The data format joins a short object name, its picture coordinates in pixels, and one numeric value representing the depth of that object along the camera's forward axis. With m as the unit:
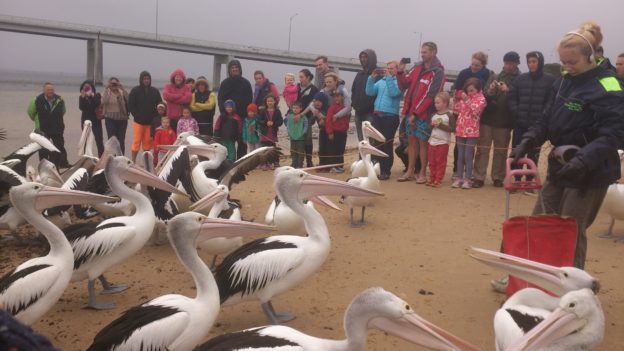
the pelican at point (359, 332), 2.08
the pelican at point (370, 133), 7.51
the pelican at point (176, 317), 2.40
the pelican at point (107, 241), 3.42
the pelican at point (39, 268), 2.78
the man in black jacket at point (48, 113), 8.23
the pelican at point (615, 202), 4.90
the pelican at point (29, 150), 5.55
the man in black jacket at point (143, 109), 8.26
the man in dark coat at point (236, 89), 8.47
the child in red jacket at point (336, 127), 8.23
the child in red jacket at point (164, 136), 7.74
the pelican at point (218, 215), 3.94
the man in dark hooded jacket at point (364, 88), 8.20
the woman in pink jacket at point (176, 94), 8.11
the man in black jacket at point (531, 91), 6.26
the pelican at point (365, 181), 5.49
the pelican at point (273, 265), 3.12
